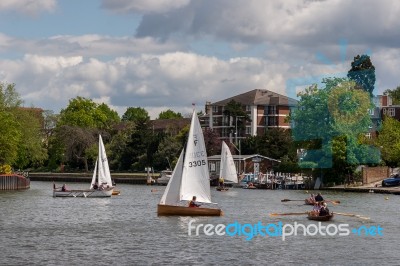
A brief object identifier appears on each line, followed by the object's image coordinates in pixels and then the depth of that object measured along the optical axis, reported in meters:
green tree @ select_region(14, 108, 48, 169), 159.75
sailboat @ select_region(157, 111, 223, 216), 69.25
